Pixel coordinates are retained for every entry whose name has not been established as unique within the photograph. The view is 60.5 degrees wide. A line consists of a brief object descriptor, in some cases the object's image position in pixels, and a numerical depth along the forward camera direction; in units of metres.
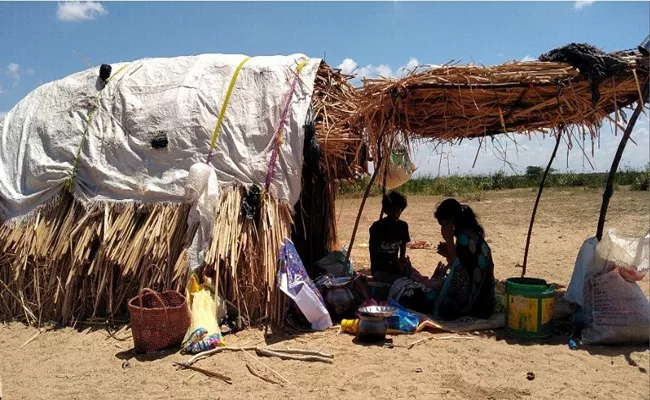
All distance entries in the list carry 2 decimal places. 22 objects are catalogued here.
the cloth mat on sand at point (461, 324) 4.57
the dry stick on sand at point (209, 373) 3.73
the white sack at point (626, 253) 4.16
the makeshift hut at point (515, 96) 4.30
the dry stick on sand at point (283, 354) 4.03
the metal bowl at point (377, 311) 4.28
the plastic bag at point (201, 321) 4.22
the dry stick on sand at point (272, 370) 3.68
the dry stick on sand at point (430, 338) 4.27
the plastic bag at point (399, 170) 6.95
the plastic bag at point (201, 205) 4.75
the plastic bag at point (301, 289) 4.60
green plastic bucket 4.27
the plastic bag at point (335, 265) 5.57
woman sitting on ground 4.57
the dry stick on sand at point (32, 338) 4.77
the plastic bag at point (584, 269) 4.41
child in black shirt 5.89
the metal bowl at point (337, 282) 4.87
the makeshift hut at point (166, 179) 4.84
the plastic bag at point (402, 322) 4.55
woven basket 4.21
